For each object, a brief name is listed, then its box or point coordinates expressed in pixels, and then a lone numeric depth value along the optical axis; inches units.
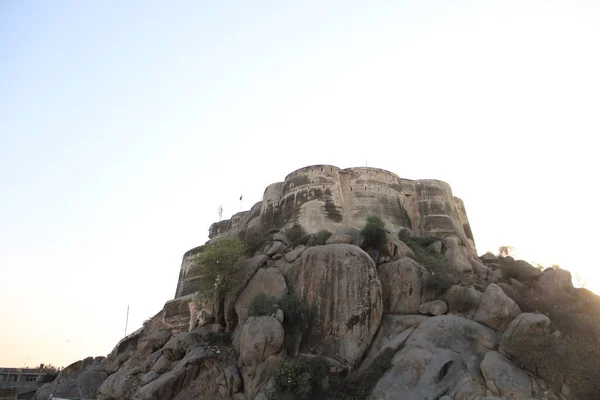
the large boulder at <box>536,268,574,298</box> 1204.5
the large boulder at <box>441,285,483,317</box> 1141.1
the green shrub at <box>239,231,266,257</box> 1456.7
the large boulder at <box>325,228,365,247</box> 1301.7
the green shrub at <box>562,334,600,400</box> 888.3
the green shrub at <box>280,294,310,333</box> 1106.1
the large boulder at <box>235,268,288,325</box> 1190.3
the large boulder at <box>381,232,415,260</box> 1316.4
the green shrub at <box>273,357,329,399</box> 944.4
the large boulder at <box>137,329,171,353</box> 1434.5
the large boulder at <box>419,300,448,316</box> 1135.6
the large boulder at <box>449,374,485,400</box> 886.4
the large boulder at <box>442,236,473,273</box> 1393.9
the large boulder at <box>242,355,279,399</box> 1013.2
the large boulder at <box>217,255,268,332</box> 1243.2
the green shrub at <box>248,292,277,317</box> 1117.1
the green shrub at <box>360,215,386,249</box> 1333.7
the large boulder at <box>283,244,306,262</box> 1296.8
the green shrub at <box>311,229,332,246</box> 1344.7
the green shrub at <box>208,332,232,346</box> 1188.9
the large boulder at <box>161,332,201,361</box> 1205.7
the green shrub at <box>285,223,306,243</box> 1453.0
